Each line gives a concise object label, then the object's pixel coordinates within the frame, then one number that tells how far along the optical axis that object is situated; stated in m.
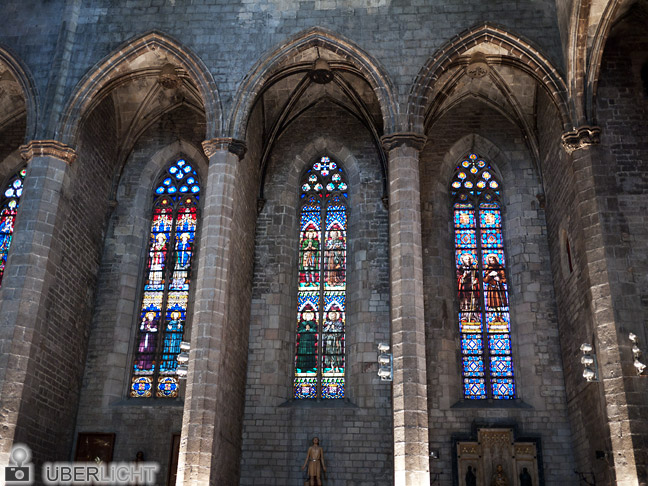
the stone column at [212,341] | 12.40
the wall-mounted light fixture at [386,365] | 12.61
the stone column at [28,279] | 12.95
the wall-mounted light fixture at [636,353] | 11.73
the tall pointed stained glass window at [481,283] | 15.86
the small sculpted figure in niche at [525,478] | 14.52
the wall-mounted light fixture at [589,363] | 12.06
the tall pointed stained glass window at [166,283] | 16.27
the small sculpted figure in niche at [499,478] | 14.27
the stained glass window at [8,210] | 17.61
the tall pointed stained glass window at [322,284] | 16.23
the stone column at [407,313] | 11.95
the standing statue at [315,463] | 14.62
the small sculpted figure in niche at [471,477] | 14.57
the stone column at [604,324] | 11.54
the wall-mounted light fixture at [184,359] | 13.40
